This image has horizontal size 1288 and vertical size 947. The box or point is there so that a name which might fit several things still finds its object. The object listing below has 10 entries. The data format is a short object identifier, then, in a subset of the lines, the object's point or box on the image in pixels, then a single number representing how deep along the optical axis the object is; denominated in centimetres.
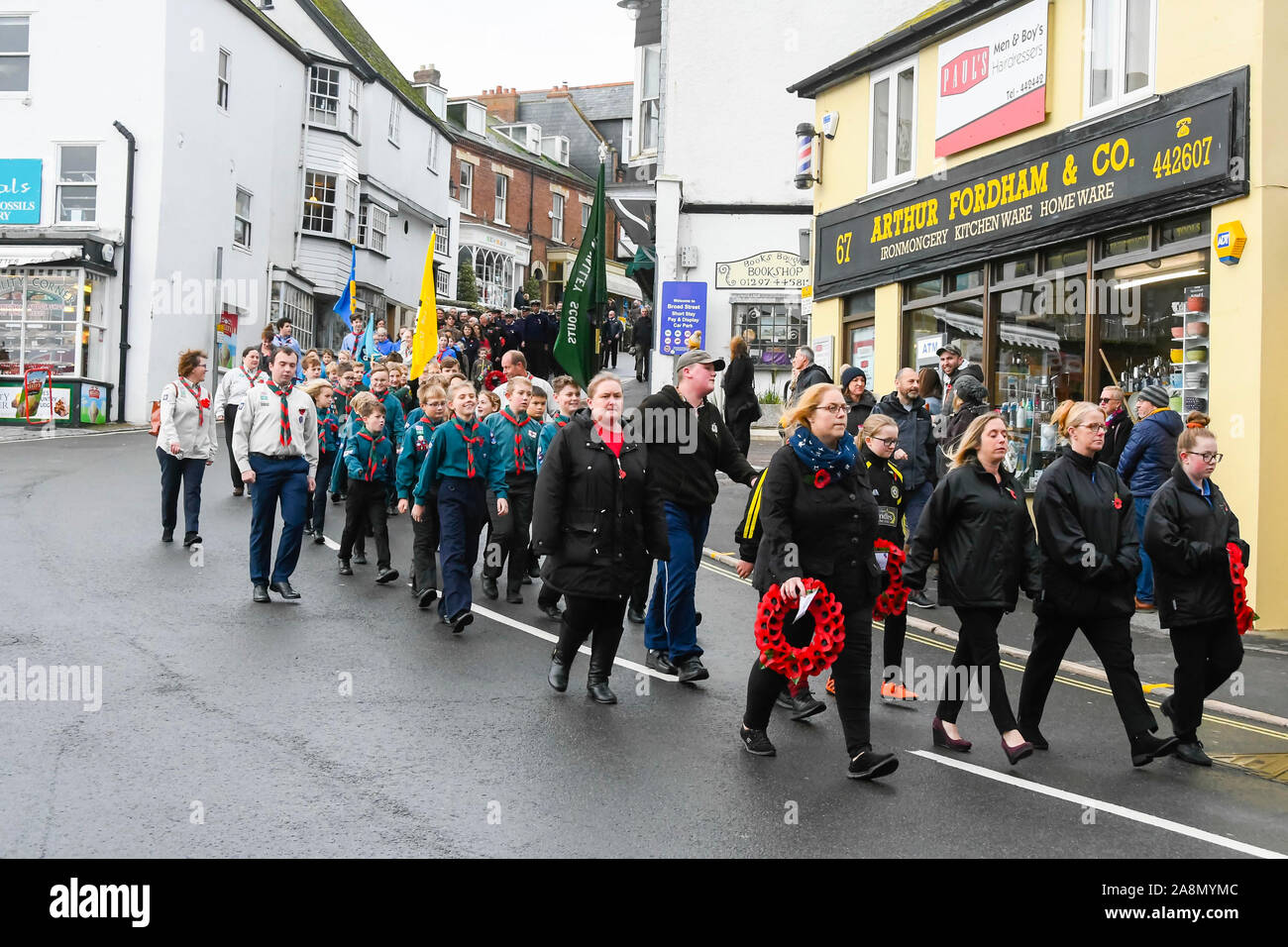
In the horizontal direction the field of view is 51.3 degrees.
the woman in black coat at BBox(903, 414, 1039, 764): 748
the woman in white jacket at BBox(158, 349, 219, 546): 1342
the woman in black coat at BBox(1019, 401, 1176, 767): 744
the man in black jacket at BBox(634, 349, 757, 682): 891
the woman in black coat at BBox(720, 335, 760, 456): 1769
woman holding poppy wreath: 695
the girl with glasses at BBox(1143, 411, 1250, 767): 770
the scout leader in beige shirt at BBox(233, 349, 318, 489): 1120
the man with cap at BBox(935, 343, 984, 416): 1359
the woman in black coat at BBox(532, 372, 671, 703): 828
